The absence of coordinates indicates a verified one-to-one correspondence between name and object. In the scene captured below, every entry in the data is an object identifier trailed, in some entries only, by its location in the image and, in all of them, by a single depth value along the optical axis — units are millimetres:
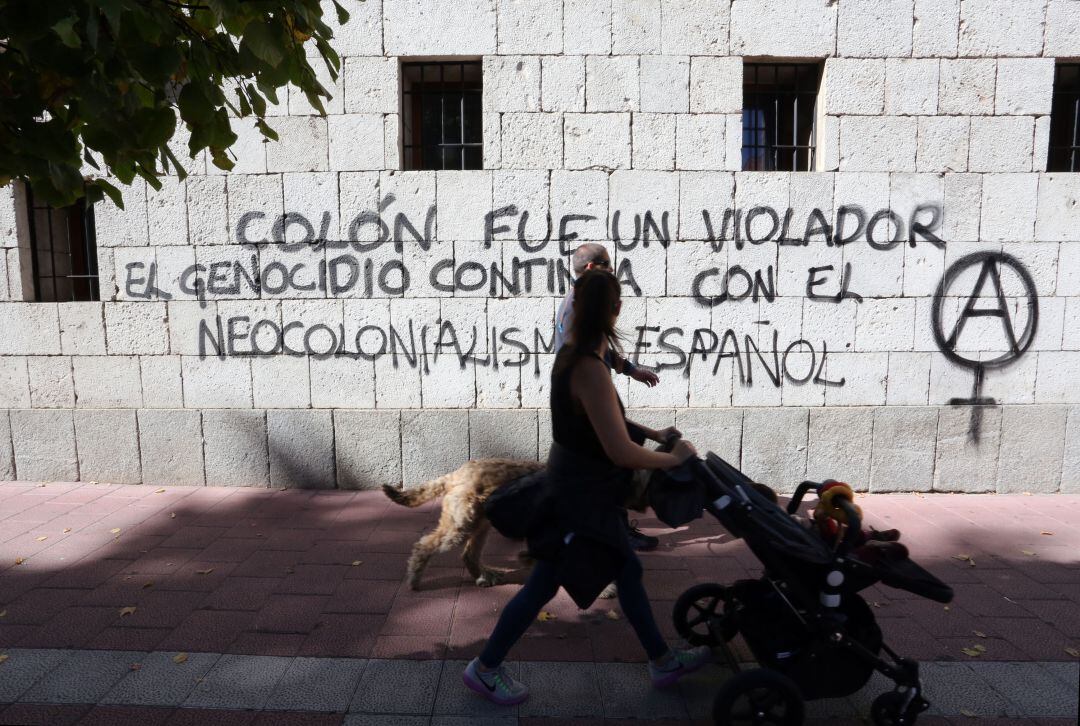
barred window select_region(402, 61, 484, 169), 5473
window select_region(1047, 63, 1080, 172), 5465
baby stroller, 2230
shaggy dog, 3400
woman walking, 2299
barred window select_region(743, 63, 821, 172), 5480
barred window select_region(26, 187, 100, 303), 5613
